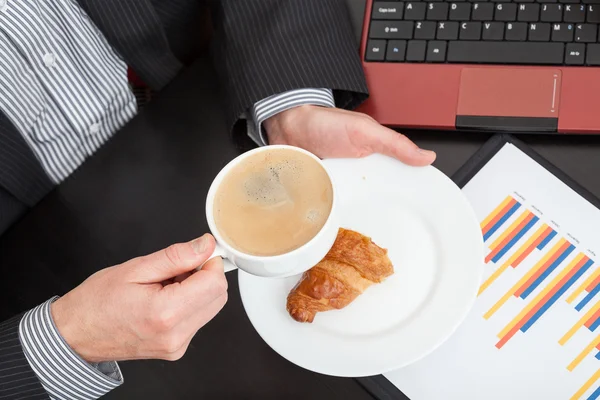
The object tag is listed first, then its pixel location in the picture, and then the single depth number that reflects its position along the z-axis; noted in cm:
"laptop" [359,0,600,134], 94
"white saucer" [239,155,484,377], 82
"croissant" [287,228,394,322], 85
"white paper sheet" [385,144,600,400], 84
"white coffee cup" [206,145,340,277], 72
